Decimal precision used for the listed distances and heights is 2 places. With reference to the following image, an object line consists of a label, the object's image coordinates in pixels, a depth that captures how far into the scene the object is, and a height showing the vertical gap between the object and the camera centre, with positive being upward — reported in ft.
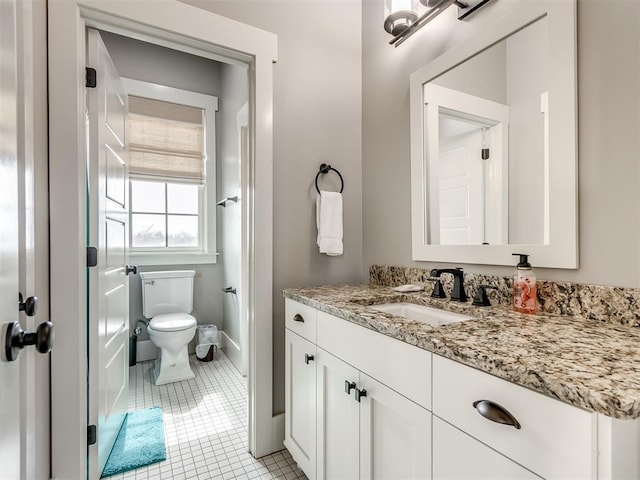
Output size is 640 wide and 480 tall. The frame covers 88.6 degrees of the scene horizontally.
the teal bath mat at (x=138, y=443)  5.16 -3.55
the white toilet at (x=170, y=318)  8.14 -2.14
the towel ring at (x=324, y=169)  6.09 +1.29
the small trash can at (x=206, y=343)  9.63 -3.11
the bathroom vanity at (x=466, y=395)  1.77 -1.13
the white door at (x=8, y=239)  2.02 +0.00
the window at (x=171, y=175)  9.68 +1.98
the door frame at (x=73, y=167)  4.19 +0.94
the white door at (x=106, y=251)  4.62 -0.20
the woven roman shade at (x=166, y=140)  9.63 +3.01
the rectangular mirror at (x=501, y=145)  3.41 +1.17
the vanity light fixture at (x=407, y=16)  4.60 +3.34
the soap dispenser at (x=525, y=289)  3.45 -0.55
